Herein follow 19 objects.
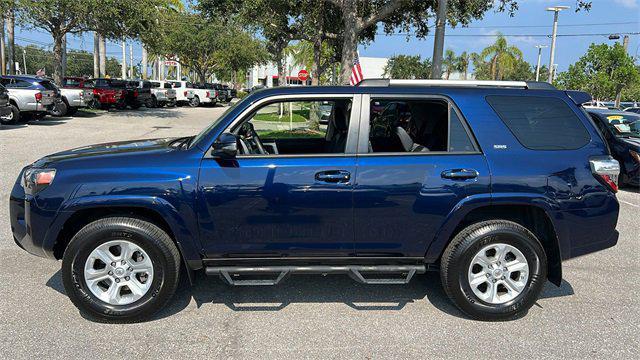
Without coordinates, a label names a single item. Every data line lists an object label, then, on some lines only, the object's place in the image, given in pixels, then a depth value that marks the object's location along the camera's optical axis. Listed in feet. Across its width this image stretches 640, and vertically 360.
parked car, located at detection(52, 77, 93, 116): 70.03
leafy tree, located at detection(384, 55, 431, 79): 233.35
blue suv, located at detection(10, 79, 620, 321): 11.53
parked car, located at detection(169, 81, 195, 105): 115.34
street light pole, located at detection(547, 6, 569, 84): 105.40
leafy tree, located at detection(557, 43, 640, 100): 111.75
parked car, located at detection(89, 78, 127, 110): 85.08
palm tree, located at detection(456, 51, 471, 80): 250.98
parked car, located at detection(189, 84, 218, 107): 117.50
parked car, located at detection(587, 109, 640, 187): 30.22
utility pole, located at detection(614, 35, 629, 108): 113.70
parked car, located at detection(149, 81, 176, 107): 101.72
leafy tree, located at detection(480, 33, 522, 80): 176.24
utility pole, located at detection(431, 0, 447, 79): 44.70
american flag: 49.90
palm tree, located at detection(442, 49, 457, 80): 257.75
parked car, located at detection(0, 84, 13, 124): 50.24
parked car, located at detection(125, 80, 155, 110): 89.86
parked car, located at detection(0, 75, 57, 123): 56.59
